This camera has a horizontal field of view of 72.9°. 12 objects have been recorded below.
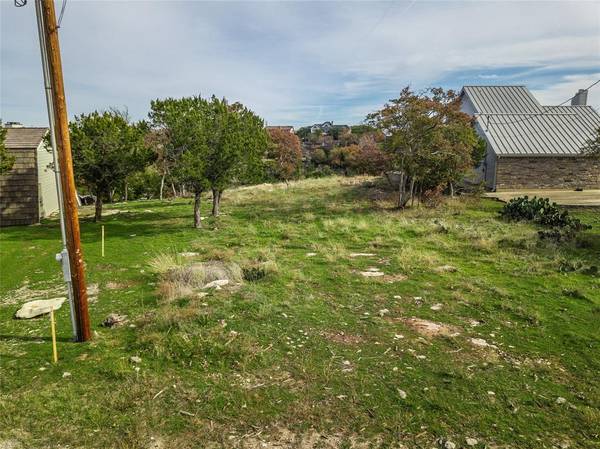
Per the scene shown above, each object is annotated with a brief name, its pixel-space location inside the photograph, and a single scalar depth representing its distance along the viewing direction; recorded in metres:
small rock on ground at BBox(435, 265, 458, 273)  11.44
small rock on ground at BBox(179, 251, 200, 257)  13.34
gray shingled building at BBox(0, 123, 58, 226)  20.50
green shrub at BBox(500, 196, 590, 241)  15.08
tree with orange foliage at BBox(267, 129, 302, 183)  47.22
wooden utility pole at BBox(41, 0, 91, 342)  6.42
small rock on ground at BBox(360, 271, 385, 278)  11.16
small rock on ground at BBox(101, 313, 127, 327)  8.06
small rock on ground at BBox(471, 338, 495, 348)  7.08
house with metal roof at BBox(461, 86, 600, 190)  28.91
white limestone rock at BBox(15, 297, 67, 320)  8.51
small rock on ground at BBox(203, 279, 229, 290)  9.99
